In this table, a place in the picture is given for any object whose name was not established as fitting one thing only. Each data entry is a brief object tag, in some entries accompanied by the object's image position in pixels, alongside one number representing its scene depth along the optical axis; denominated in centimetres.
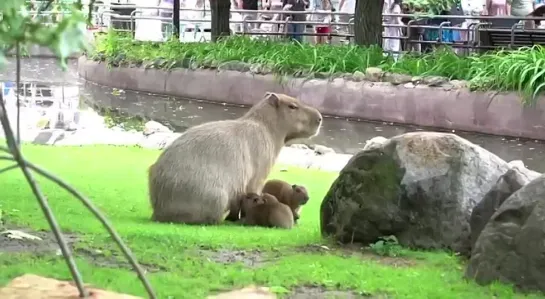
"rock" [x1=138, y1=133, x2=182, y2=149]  1272
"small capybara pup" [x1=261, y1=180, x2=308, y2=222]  759
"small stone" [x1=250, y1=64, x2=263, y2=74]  1862
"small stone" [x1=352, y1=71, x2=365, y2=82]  1703
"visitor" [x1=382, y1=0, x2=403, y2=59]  2214
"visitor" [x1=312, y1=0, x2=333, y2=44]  2392
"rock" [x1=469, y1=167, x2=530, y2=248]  552
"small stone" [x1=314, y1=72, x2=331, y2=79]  1753
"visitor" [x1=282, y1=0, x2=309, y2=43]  2392
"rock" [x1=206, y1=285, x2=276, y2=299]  421
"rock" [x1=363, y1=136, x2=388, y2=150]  628
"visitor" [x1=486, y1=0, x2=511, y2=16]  2305
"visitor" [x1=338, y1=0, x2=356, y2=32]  2439
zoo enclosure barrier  1881
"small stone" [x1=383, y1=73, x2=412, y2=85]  1647
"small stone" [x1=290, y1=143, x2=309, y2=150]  1280
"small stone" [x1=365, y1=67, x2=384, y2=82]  1677
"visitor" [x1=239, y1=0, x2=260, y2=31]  2646
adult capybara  712
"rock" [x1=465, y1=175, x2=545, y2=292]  477
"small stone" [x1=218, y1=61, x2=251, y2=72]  1905
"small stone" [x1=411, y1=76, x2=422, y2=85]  1628
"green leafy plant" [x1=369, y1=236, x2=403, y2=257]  590
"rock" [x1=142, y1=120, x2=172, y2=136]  1411
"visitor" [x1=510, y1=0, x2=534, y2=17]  2148
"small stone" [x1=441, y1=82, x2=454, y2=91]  1560
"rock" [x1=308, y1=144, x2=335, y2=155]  1219
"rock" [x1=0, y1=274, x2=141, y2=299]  346
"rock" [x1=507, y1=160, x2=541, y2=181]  566
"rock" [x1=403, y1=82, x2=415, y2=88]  1614
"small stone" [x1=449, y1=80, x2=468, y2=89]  1545
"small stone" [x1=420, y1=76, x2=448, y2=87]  1591
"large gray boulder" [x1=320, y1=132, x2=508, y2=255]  596
